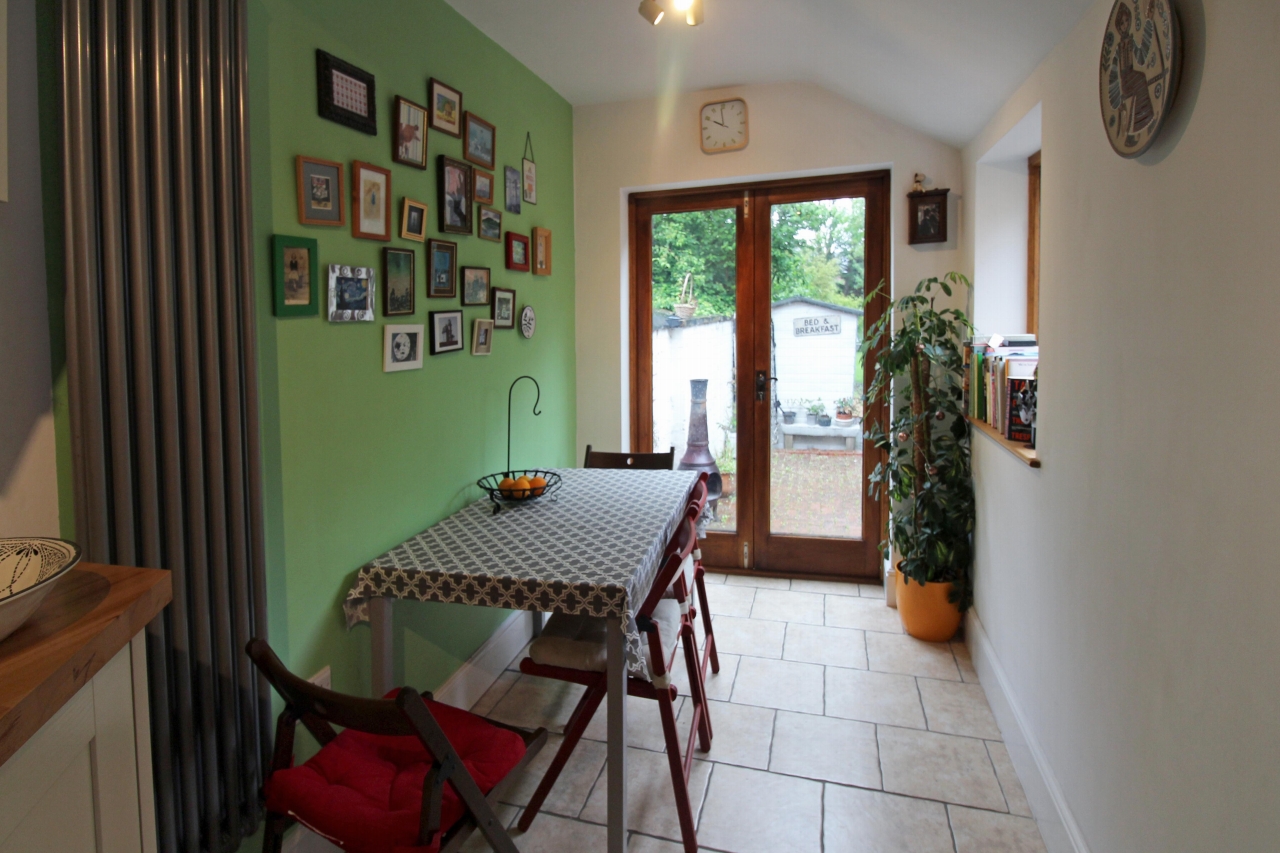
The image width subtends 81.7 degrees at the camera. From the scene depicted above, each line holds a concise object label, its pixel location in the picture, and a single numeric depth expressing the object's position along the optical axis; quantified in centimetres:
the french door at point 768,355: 378
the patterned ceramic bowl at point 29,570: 82
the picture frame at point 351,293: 205
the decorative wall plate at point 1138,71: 132
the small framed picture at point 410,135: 233
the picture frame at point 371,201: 214
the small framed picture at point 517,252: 312
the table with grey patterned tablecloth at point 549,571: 185
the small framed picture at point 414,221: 237
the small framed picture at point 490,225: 289
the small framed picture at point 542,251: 337
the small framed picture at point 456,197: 260
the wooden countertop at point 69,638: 74
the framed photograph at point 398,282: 230
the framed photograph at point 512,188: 308
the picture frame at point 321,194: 194
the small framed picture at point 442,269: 253
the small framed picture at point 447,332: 257
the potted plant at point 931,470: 312
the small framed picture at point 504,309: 301
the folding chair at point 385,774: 133
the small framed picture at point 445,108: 253
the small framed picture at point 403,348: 231
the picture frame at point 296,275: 185
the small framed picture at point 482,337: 285
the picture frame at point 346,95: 201
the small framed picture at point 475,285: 277
